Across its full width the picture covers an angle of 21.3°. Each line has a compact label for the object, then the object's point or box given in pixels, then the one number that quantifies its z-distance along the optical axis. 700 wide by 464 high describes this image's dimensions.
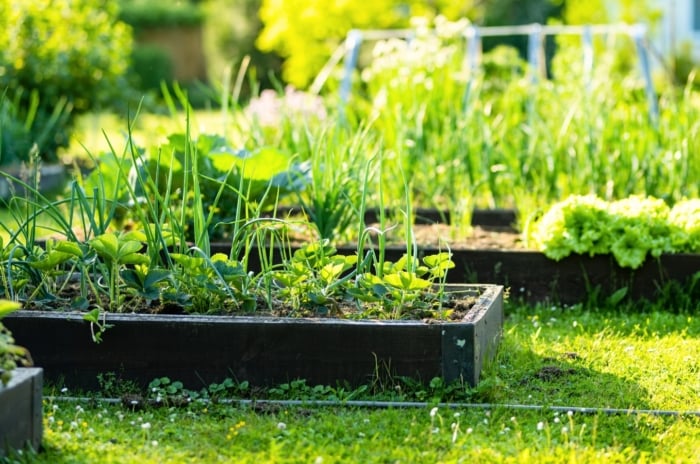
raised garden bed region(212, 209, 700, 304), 7.89
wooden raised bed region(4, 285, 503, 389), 5.64
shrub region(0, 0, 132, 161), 15.60
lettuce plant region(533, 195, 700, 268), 7.78
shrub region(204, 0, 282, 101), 31.47
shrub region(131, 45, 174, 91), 34.46
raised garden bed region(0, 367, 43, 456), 4.52
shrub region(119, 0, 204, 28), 38.10
